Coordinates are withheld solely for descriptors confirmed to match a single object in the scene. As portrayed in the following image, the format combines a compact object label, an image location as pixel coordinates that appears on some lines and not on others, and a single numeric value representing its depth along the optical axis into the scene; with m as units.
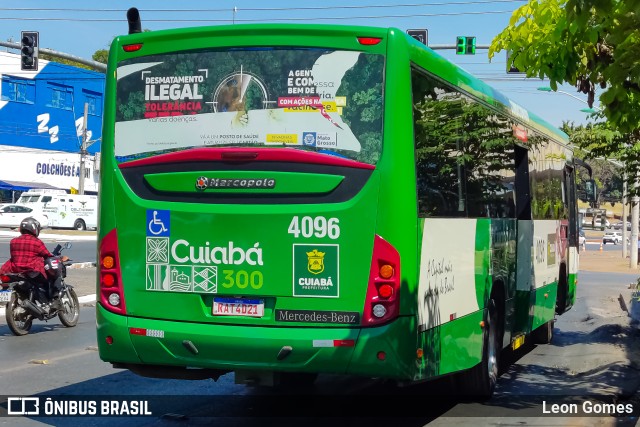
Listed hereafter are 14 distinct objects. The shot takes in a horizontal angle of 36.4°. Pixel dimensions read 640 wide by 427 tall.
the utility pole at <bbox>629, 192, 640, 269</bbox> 42.62
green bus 7.17
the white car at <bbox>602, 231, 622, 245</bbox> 88.69
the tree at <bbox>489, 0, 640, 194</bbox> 7.47
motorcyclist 14.36
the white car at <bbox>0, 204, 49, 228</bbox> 54.28
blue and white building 64.69
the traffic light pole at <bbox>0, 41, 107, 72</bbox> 23.70
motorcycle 14.22
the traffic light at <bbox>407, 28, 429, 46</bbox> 24.72
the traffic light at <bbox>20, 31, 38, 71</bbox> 25.11
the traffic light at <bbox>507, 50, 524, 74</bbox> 9.27
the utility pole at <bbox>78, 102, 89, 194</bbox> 56.66
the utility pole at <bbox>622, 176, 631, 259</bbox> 51.19
